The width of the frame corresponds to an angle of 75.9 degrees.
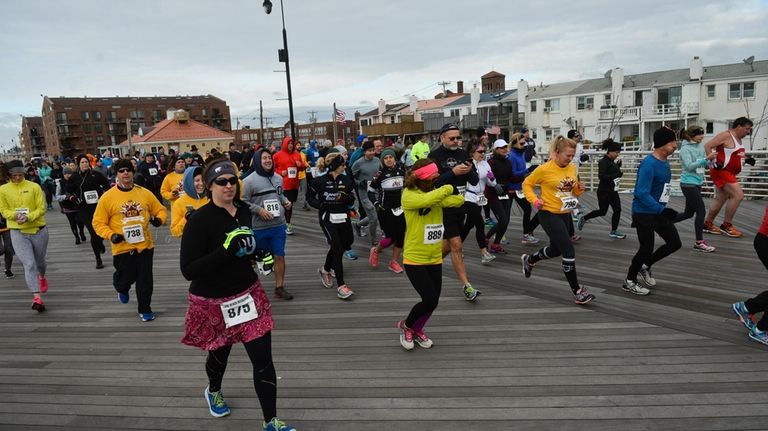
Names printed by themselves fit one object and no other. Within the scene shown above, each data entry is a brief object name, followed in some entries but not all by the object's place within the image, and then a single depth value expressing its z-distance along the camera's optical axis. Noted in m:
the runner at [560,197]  5.49
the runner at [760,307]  4.38
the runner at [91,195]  8.46
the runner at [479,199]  6.96
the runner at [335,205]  6.40
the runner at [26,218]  6.34
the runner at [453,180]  5.66
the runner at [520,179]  8.04
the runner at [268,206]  6.16
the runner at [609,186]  8.29
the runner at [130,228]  5.55
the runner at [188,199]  5.02
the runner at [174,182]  7.59
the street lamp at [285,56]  15.66
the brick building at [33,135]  116.62
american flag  26.98
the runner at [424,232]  4.40
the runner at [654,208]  5.52
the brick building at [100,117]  88.19
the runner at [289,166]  11.16
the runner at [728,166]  7.75
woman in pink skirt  3.05
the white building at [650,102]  38.62
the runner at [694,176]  7.71
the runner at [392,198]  6.90
